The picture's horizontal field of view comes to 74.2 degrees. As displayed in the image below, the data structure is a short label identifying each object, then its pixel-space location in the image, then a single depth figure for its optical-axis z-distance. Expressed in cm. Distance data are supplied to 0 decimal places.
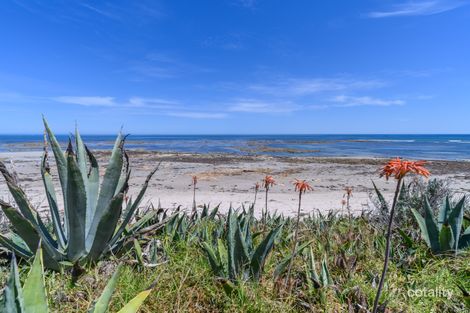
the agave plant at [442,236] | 300
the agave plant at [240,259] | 235
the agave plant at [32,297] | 133
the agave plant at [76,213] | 232
